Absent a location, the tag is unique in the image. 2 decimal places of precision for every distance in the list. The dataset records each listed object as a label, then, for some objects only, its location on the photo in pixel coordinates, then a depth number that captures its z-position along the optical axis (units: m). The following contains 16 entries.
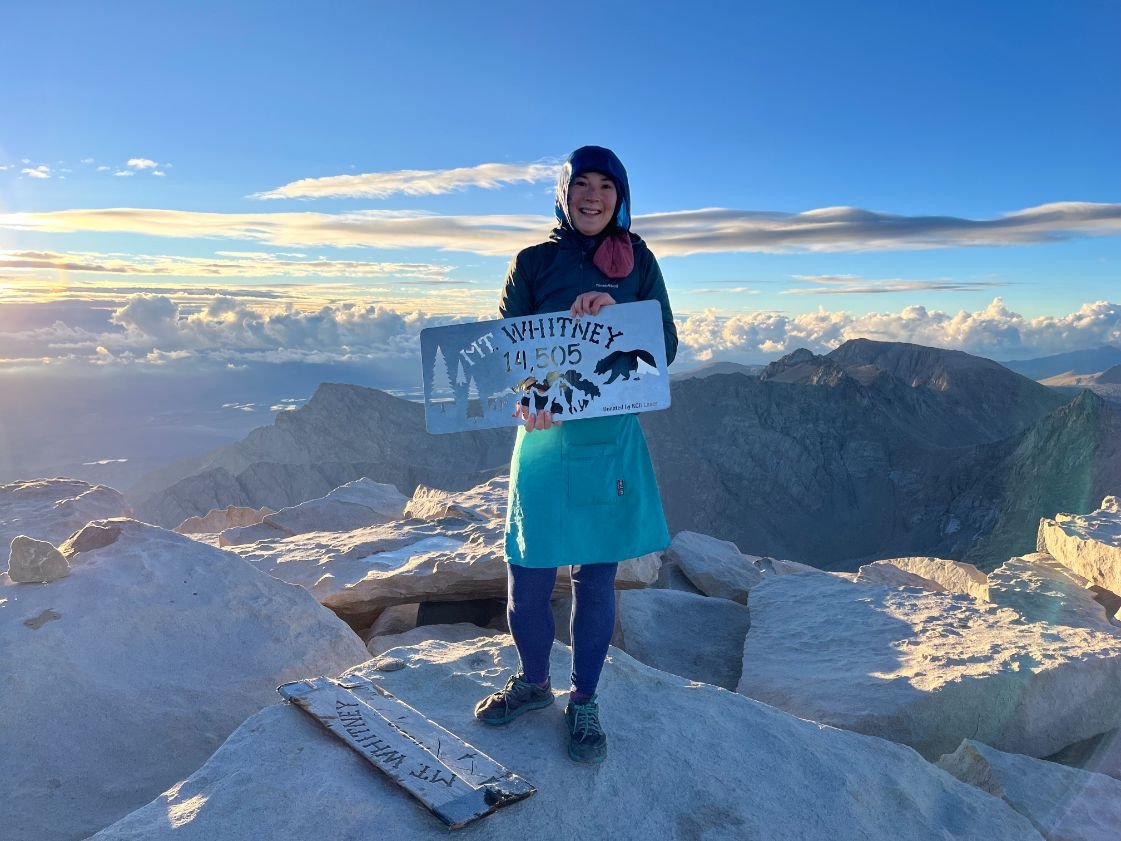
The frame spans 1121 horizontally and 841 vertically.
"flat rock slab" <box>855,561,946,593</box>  8.05
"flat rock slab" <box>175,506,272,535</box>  10.83
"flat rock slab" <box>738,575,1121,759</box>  4.41
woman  2.96
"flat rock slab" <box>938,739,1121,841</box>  3.46
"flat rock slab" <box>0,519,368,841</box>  3.43
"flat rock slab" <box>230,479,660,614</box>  5.90
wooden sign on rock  2.60
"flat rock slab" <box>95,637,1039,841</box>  2.54
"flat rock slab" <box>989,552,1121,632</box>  6.05
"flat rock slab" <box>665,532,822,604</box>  7.67
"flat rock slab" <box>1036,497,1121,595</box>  6.66
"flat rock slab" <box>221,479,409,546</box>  8.39
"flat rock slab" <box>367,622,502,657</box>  5.38
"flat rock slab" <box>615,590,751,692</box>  5.59
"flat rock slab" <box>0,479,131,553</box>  8.00
